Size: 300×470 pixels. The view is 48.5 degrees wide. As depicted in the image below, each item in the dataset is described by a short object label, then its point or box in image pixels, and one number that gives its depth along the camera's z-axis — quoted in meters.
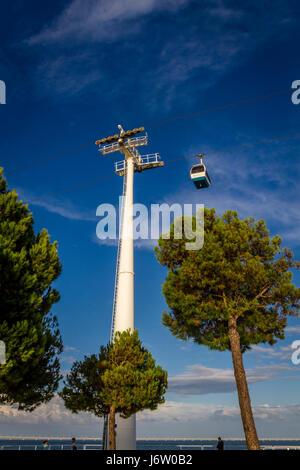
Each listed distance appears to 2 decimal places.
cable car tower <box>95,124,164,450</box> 21.30
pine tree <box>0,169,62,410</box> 15.07
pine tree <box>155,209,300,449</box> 20.66
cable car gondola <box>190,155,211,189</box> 19.80
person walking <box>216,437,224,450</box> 22.07
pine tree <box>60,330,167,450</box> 18.12
